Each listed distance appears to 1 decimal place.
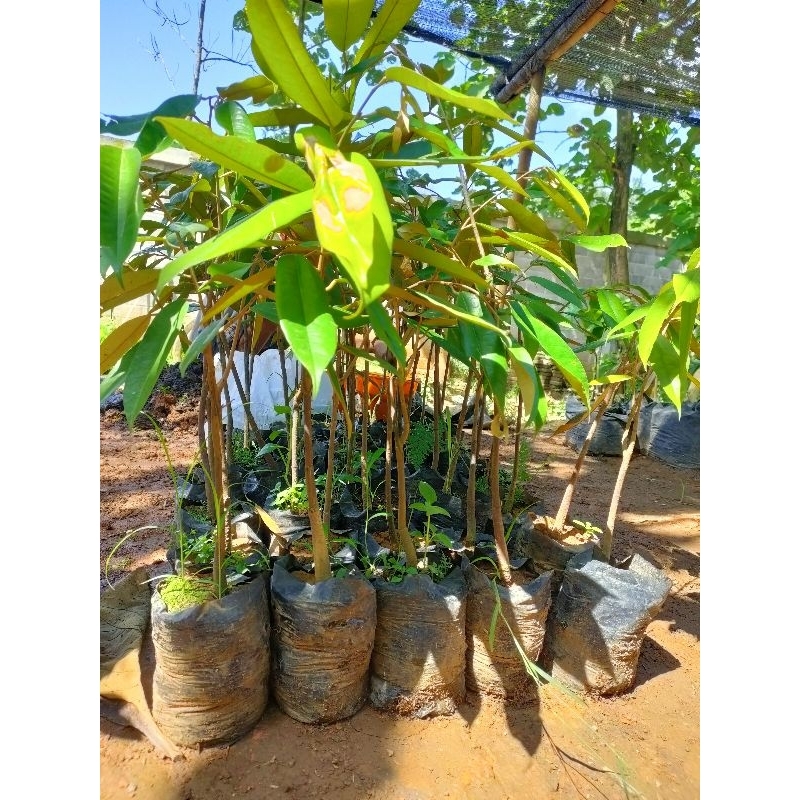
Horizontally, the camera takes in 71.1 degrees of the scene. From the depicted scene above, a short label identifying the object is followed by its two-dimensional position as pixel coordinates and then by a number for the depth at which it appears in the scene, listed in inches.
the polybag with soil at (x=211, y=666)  31.6
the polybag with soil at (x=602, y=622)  40.4
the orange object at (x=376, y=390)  62.8
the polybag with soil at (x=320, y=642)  34.2
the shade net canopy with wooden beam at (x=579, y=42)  55.6
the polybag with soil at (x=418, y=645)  37.3
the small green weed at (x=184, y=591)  33.1
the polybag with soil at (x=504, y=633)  38.5
